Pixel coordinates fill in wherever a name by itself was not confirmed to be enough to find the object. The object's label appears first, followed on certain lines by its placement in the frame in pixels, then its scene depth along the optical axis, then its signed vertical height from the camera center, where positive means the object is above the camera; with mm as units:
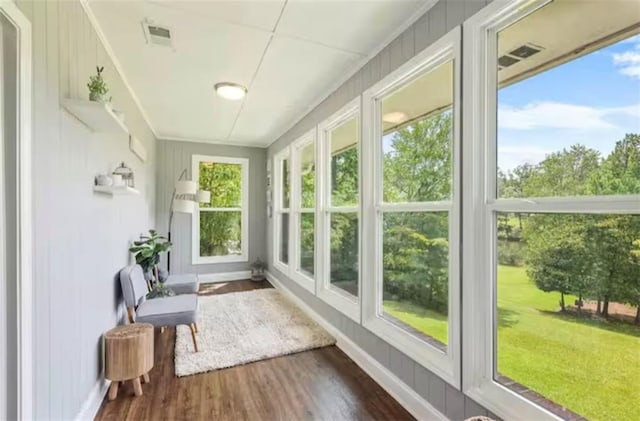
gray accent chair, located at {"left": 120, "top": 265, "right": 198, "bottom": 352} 2613 -863
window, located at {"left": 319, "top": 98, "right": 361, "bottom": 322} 2867 +4
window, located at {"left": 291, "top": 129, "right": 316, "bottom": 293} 3877 +39
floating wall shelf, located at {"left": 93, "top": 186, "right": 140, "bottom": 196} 2070 +152
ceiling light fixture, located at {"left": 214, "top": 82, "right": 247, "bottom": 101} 3066 +1236
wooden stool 2078 -999
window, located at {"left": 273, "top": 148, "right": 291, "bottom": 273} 4945 +8
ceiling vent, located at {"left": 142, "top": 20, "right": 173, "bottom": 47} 2129 +1279
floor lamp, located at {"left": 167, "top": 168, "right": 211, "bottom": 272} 4371 +223
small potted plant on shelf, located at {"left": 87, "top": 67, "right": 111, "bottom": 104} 1743 +688
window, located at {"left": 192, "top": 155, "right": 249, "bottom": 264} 5555 -28
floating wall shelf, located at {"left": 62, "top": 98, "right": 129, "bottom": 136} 1609 +549
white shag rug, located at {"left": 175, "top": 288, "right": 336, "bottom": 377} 2678 -1282
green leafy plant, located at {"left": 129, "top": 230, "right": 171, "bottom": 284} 3254 -438
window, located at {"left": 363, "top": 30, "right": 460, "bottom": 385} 1822 +11
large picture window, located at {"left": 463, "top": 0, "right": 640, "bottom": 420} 1162 -3
